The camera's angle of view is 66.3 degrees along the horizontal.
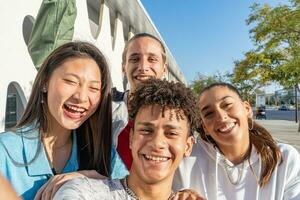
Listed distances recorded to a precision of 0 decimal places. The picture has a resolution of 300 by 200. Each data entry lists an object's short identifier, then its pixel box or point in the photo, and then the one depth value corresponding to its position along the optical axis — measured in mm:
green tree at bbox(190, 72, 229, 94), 26116
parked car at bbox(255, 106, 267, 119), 20272
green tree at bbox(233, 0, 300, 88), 10150
